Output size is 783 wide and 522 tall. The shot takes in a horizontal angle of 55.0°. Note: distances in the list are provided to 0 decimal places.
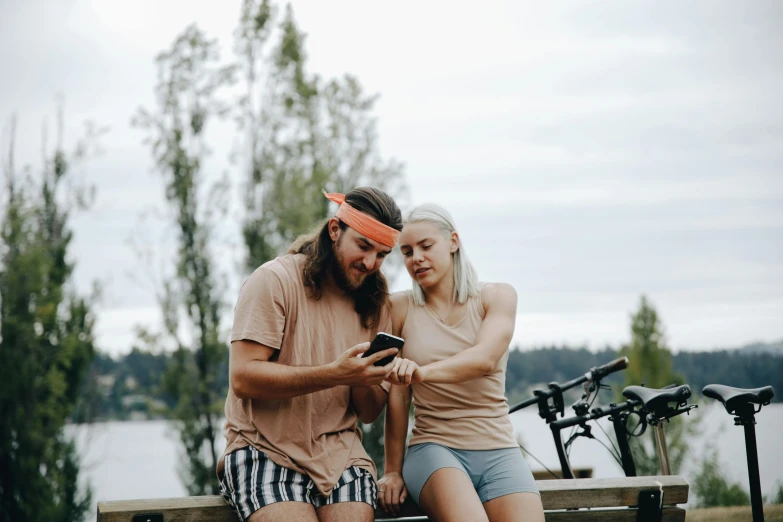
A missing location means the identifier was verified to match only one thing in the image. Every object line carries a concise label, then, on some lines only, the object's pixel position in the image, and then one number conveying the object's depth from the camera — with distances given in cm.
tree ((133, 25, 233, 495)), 1506
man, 296
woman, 320
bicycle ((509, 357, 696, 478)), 376
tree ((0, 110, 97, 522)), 1338
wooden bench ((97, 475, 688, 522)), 316
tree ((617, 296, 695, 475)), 2288
